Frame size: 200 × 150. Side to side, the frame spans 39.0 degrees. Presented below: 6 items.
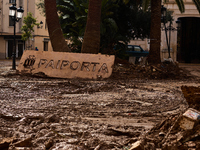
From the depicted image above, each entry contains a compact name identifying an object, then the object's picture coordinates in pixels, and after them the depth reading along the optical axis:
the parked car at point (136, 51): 21.95
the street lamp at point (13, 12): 14.94
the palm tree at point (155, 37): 12.27
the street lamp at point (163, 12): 16.64
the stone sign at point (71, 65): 9.03
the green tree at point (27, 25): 28.75
